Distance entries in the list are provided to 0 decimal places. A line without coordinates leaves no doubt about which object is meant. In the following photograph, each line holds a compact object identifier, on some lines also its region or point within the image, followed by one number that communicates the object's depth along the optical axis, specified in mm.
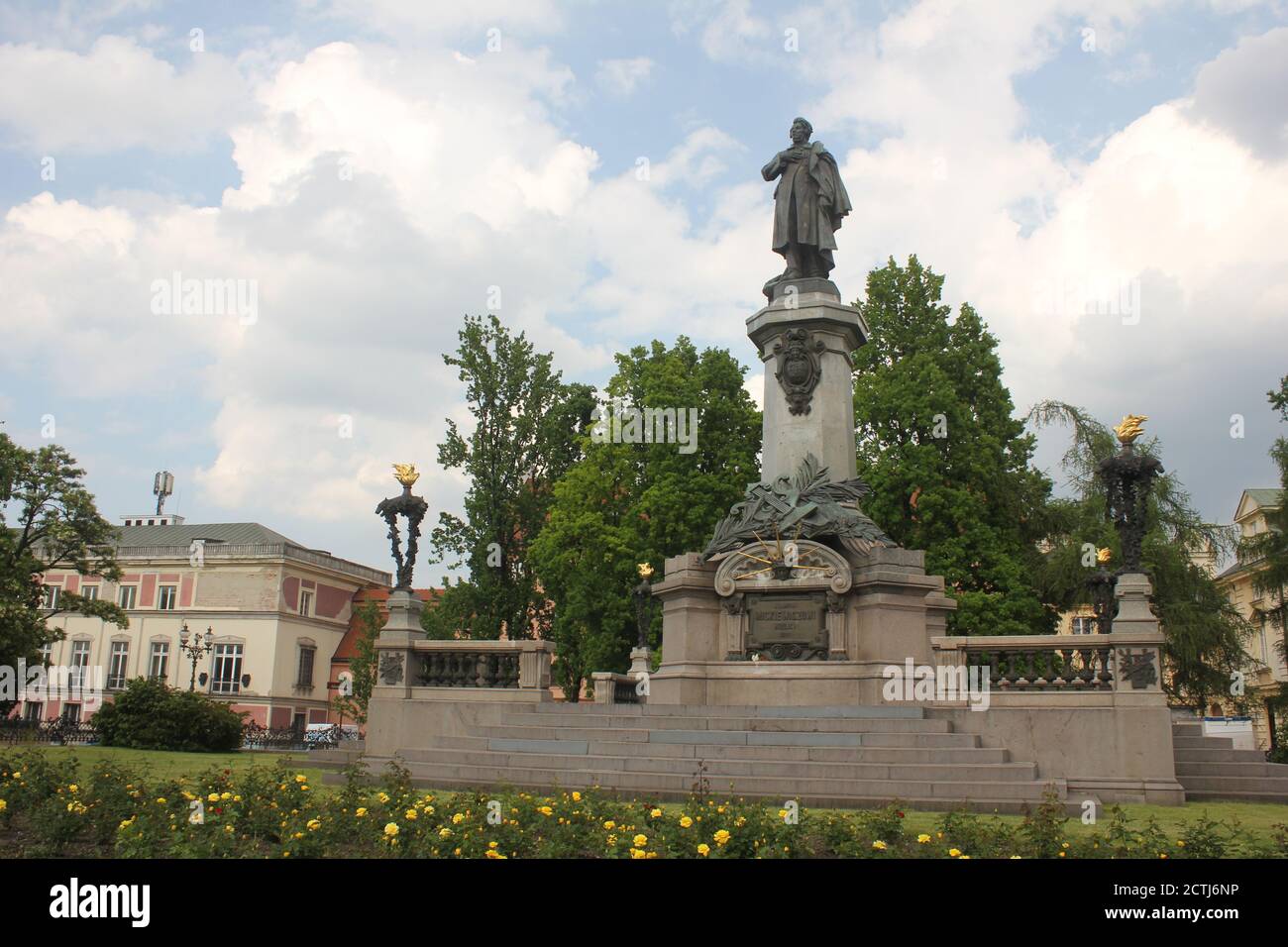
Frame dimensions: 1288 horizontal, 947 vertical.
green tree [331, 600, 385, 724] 53250
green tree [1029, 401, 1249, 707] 33906
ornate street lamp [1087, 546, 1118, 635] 22641
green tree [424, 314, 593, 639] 43438
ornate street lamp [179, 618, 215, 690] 47906
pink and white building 67688
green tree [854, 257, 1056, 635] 34188
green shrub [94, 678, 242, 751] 27688
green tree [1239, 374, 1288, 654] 33162
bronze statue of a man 22797
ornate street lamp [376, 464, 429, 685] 20828
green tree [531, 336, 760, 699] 37219
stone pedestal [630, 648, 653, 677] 26720
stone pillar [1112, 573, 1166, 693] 16625
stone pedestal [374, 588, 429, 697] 20703
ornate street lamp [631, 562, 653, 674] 26125
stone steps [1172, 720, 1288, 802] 17016
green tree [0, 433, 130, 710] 35531
